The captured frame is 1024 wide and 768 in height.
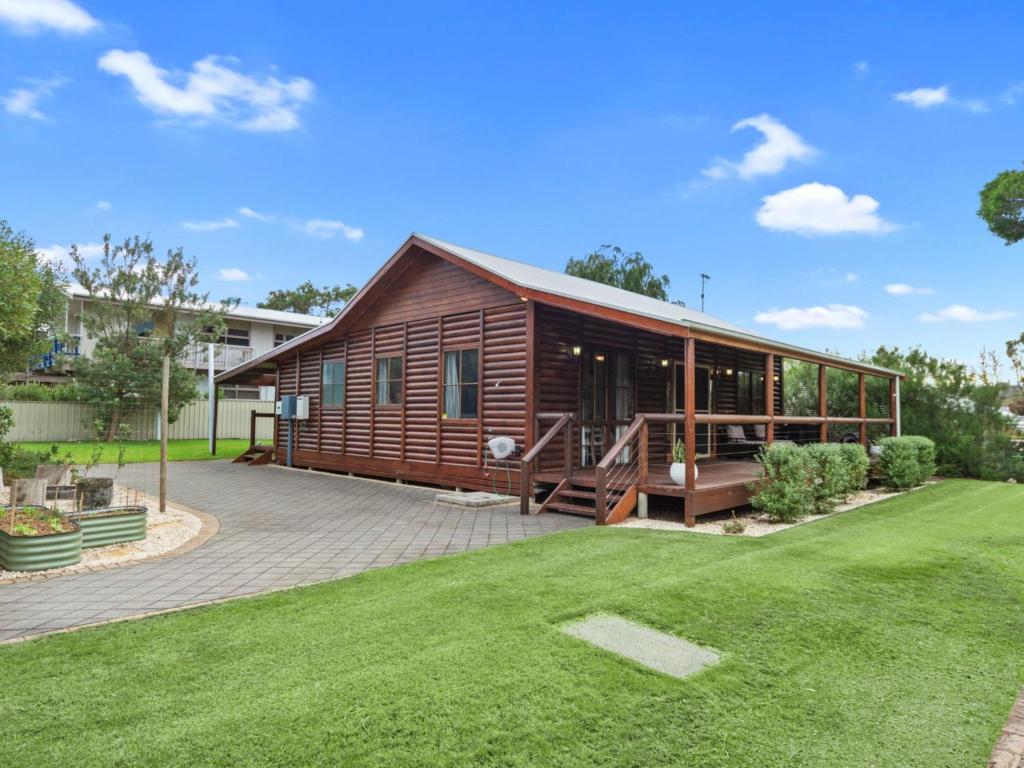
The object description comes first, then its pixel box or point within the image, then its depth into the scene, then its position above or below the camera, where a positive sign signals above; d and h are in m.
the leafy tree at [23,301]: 7.49 +1.45
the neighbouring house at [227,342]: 22.50 +2.59
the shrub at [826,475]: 8.23 -1.00
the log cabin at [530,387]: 8.21 +0.31
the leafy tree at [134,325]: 20.83 +2.77
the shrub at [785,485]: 7.47 -1.05
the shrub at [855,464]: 9.48 -0.97
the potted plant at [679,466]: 7.47 -0.79
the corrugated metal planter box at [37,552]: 5.03 -1.34
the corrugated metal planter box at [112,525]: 5.90 -1.30
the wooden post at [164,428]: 7.45 -0.37
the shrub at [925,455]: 11.20 -0.94
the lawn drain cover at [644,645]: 3.05 -1.34
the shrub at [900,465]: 10.73 -1.08
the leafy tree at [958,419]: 12.81 -0.29
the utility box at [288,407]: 14.74 -0.18
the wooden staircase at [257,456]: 15.79 -1.53
